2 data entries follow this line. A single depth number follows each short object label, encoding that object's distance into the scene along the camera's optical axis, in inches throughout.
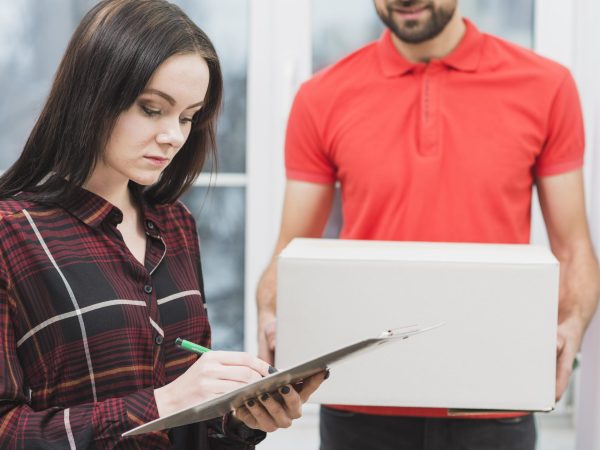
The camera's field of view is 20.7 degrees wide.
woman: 74.5
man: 94.2
